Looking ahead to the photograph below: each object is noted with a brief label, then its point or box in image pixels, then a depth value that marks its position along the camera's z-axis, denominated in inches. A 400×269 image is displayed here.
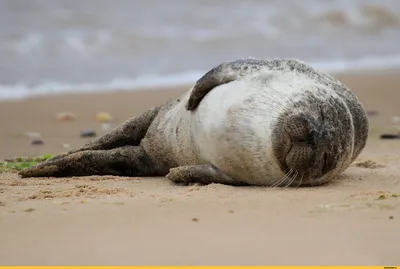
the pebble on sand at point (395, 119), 825.4
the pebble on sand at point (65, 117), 838.5
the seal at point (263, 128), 453.4
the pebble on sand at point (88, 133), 746.2
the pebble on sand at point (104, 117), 834.5
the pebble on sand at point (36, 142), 715.1
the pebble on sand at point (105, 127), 784.3
